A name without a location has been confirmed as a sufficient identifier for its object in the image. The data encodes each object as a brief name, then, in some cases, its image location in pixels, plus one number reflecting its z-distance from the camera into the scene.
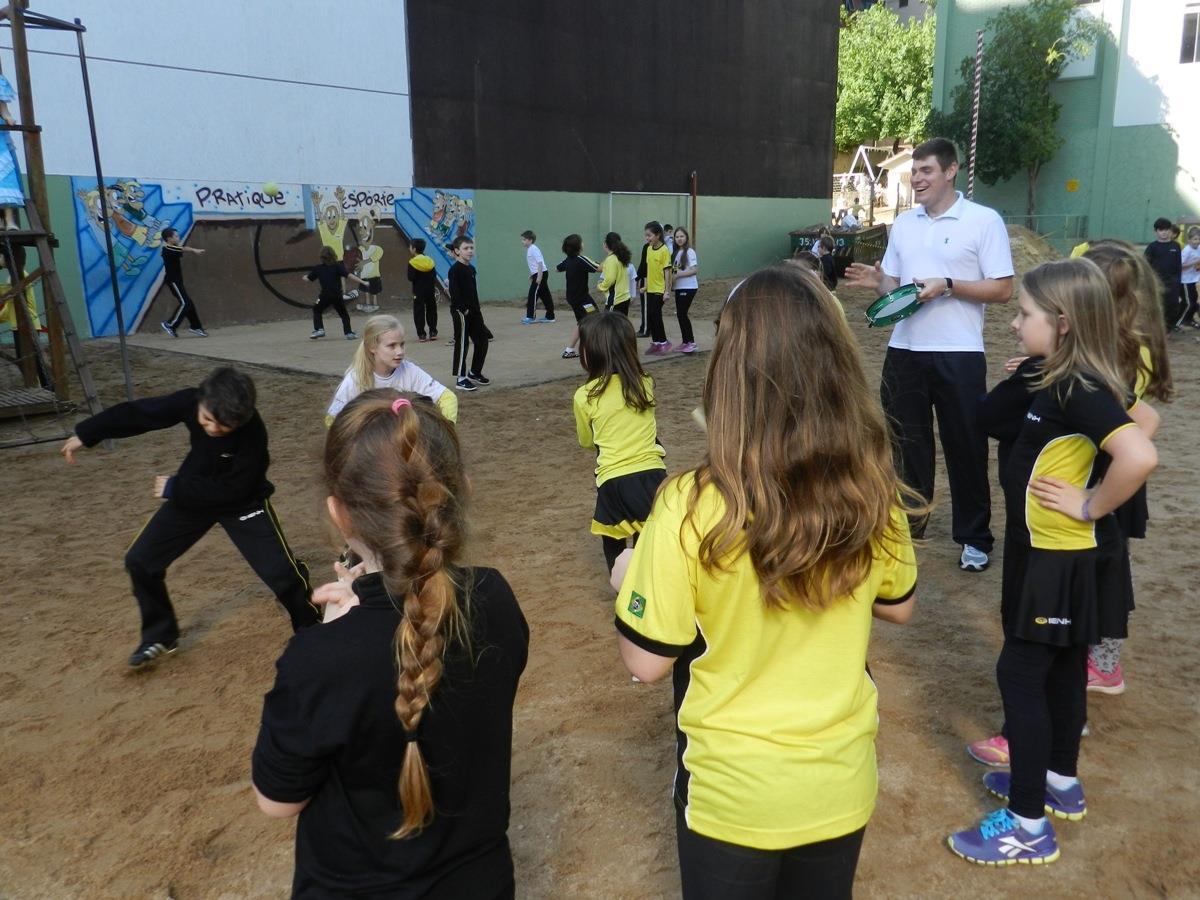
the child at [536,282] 16.14
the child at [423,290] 13.10
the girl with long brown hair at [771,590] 1.61
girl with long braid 1.47
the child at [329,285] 13.83
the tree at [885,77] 41.09
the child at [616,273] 11.66
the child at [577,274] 12.60
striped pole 8.99
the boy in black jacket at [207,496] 3.85
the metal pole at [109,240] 7.56
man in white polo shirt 4.69
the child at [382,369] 4.35
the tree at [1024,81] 27.42
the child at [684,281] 12.52
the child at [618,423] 4.16
